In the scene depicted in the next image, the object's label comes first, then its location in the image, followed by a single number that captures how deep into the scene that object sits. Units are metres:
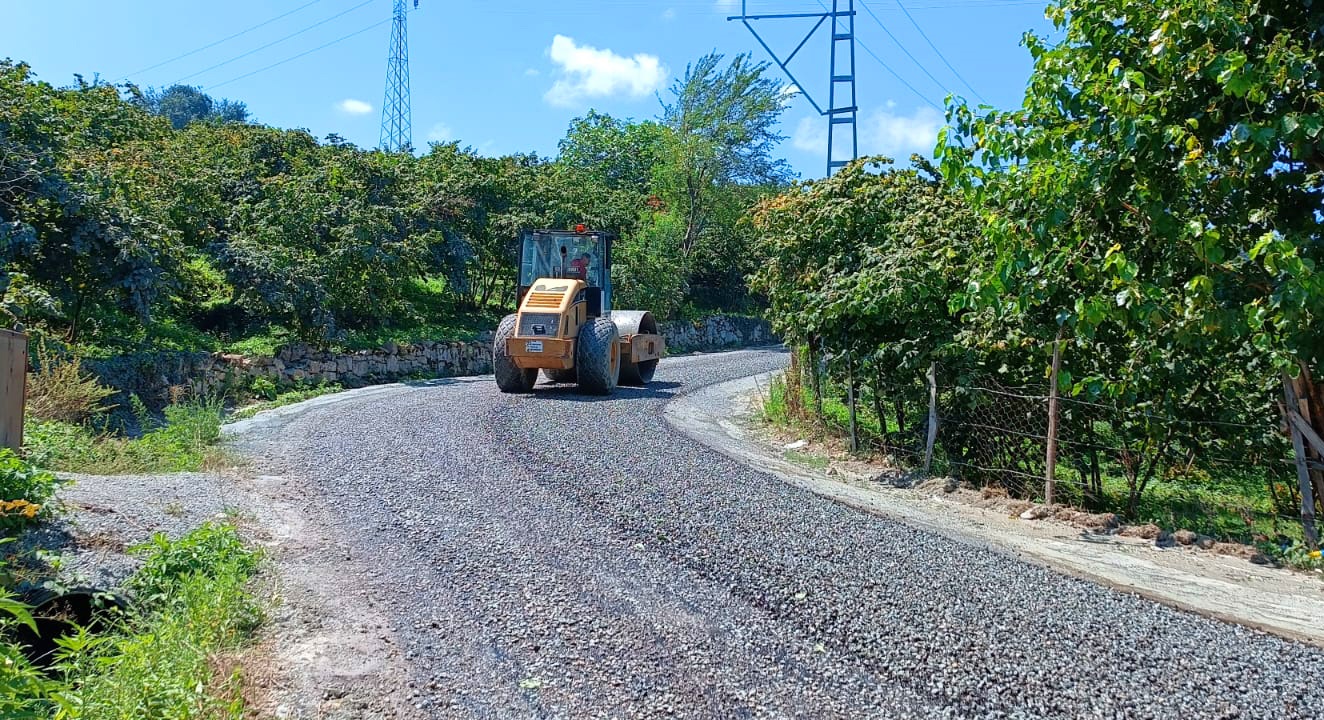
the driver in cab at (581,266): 16.09
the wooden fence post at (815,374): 11.88
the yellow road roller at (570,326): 14.23
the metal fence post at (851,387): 11.02
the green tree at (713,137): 34.47
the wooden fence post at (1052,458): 8.25
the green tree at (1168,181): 5.86
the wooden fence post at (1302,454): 6.84
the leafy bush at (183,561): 5.24
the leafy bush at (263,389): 15.98
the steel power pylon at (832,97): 21.86
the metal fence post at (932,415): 9.60
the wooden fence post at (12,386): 6.96
